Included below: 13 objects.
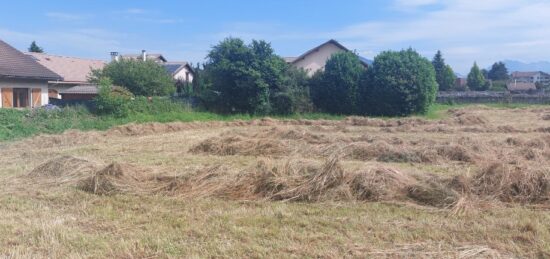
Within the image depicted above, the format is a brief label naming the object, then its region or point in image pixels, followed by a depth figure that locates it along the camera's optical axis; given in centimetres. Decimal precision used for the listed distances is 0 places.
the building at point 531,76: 11506
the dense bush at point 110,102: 2159
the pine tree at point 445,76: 6594
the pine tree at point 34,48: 5832
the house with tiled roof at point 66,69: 3553
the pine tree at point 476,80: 7028
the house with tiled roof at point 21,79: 2312
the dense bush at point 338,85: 2970
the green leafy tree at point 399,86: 2892
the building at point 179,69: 4462
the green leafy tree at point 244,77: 2747
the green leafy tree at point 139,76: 3012
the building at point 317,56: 3978
